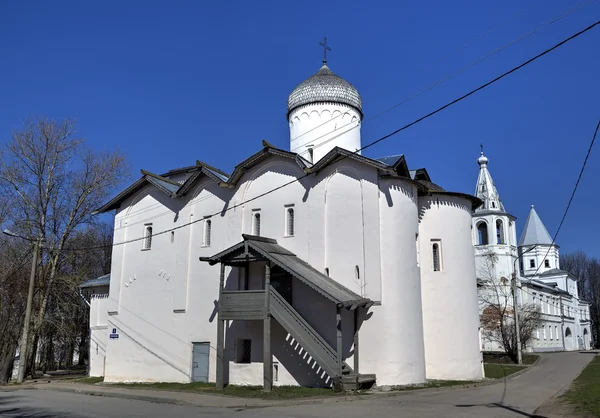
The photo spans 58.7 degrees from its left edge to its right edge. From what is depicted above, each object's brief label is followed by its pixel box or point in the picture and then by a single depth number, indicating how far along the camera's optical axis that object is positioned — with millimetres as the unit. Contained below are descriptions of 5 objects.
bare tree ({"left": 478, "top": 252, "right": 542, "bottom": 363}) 35791
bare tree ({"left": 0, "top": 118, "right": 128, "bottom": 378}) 27312
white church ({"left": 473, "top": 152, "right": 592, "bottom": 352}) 55375
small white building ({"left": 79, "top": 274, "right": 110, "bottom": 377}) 26328
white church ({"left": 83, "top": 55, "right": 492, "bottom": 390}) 19047
